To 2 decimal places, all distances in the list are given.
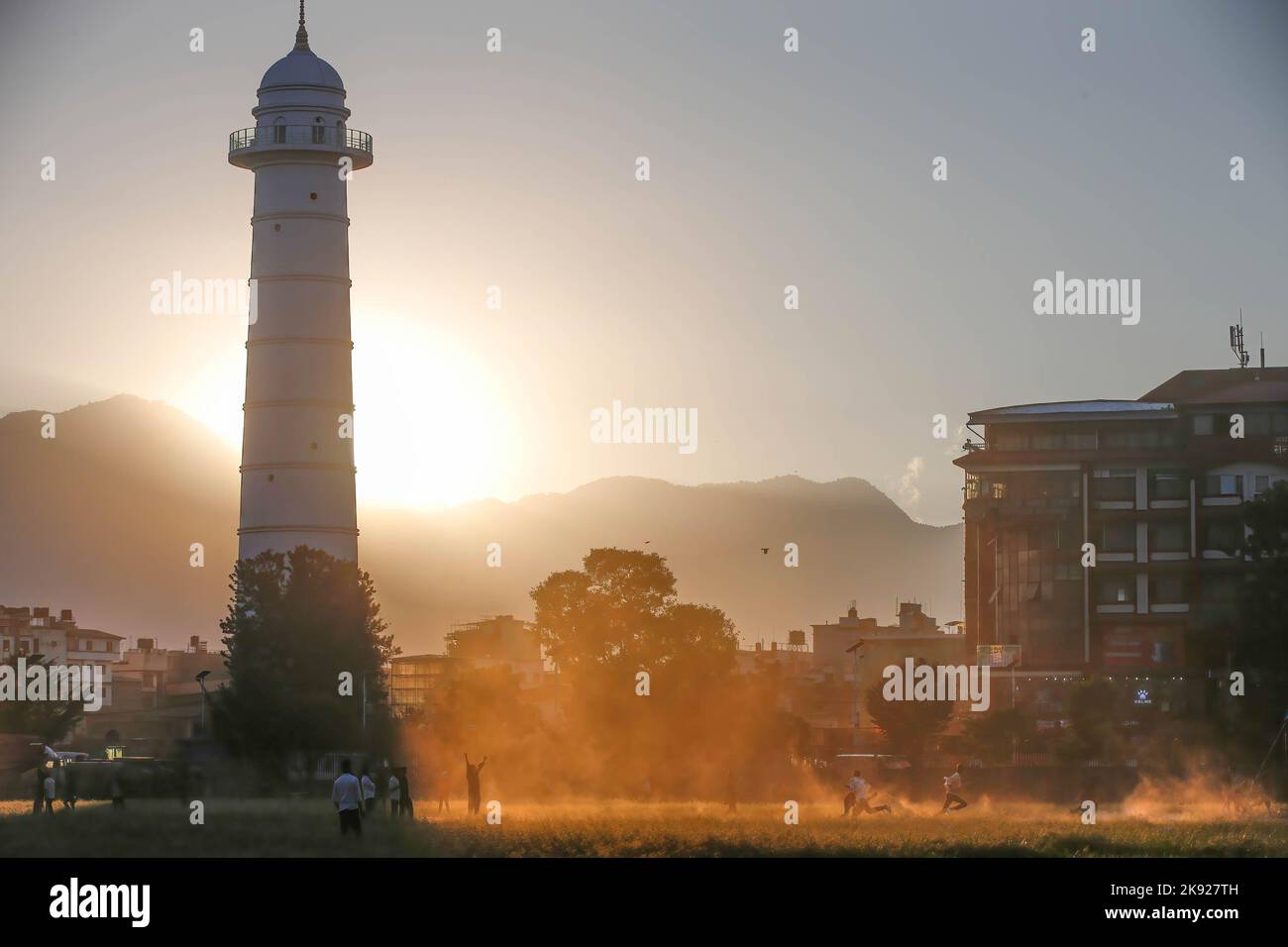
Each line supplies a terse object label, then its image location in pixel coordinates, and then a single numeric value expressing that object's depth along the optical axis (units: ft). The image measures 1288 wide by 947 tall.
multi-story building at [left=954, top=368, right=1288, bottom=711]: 403.54
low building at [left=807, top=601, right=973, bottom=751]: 487.04
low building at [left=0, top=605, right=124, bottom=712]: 534.37
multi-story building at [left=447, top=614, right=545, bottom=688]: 588.50
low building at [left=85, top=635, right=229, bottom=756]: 374.22
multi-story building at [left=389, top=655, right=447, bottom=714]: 513.86
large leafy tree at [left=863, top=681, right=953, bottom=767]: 392.88
